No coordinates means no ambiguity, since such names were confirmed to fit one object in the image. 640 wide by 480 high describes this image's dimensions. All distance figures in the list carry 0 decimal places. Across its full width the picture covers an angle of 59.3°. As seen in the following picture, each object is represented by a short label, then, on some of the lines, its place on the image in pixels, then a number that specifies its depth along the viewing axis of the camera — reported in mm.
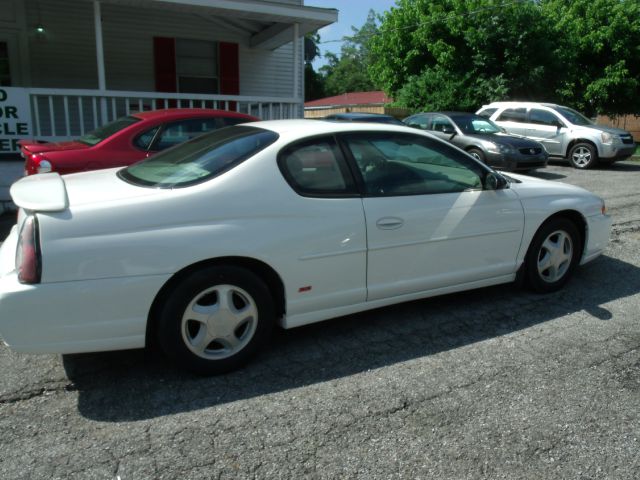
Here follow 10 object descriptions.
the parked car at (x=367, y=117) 10727
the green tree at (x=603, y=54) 24469
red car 6379
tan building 23641
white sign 8281
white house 9970
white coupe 2916
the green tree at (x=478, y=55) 21484
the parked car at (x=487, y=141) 11375
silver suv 13578
